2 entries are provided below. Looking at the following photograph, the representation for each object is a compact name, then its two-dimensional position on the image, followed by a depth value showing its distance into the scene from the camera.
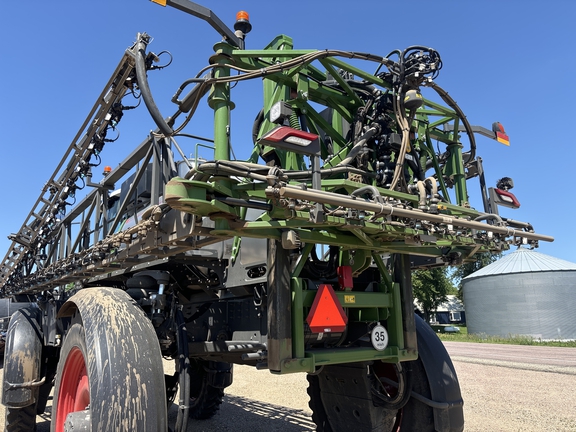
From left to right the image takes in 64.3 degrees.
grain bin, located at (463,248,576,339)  26.20
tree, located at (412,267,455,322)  38.19
